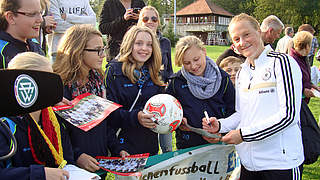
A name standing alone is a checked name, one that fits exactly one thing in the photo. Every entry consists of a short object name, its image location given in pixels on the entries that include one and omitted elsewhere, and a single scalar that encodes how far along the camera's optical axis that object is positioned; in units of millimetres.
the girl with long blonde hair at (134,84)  3266
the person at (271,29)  5555
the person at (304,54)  5352
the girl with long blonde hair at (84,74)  2711
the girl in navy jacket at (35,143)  1781
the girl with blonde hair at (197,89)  3295
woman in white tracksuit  2441
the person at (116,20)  4770
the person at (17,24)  2803
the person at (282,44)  11052
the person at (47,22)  3863
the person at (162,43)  4457
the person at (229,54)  4838
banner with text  2912
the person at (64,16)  4500
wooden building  67875
